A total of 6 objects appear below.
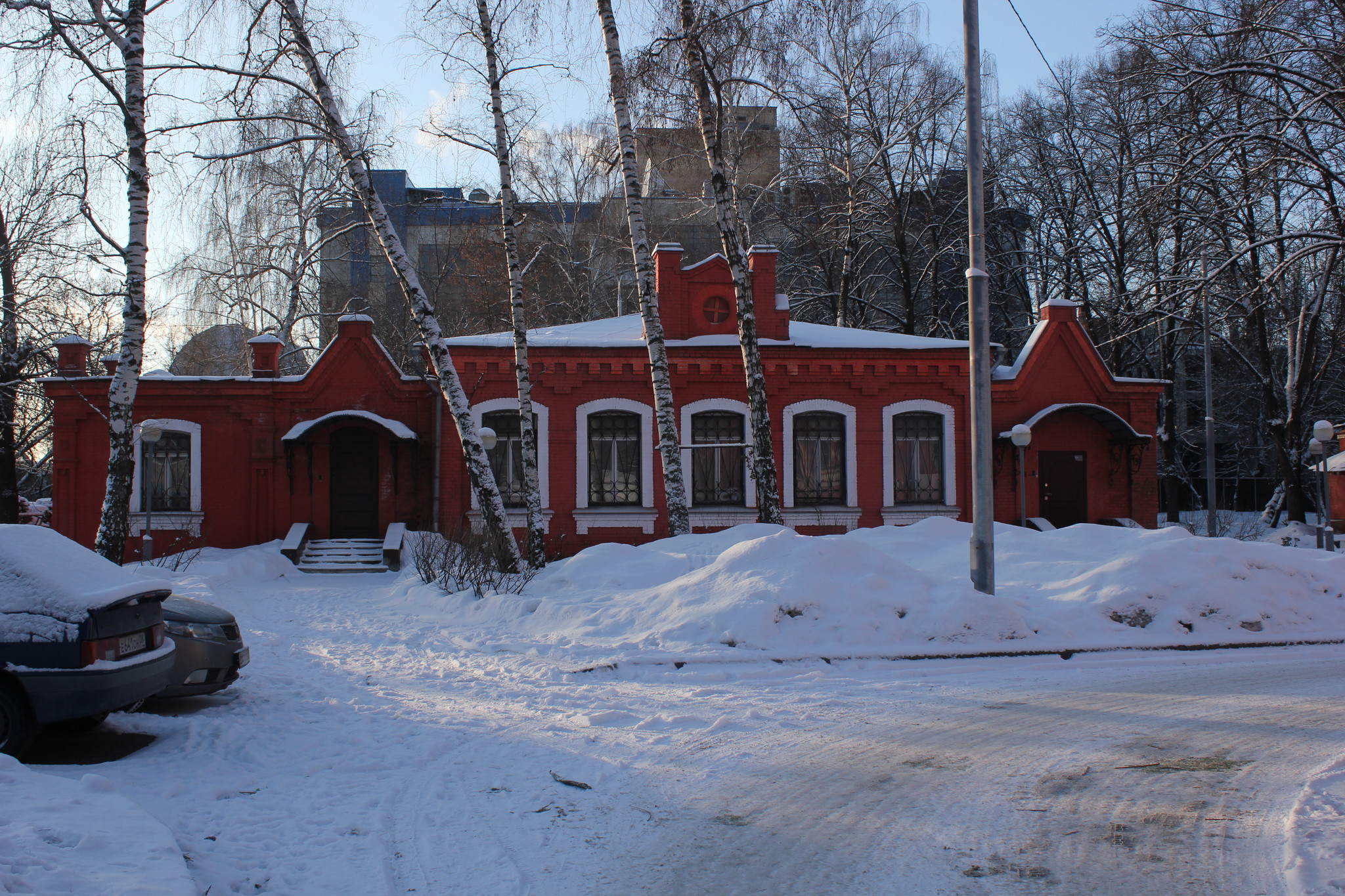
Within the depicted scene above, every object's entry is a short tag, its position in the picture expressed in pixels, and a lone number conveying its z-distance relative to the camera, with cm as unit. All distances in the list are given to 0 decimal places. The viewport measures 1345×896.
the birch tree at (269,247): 2583
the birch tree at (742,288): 1471
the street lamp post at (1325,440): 1950
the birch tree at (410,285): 1335
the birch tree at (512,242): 1413
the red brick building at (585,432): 2009
